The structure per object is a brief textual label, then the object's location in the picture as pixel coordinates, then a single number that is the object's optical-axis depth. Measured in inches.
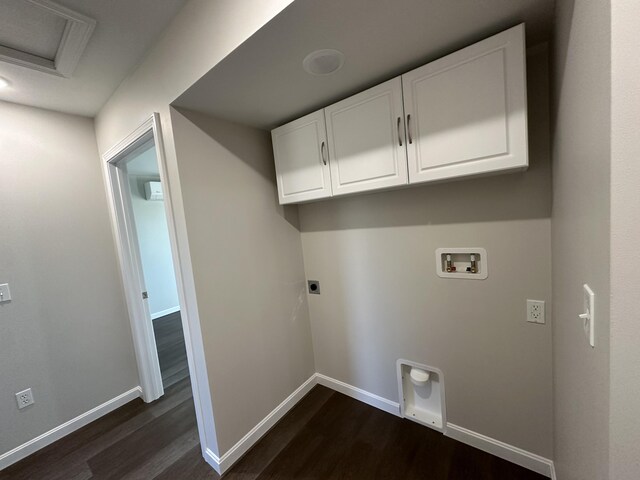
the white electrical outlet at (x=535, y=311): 49.5
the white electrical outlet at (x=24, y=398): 68.3
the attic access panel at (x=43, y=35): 43.4
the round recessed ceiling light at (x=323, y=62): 45.1
